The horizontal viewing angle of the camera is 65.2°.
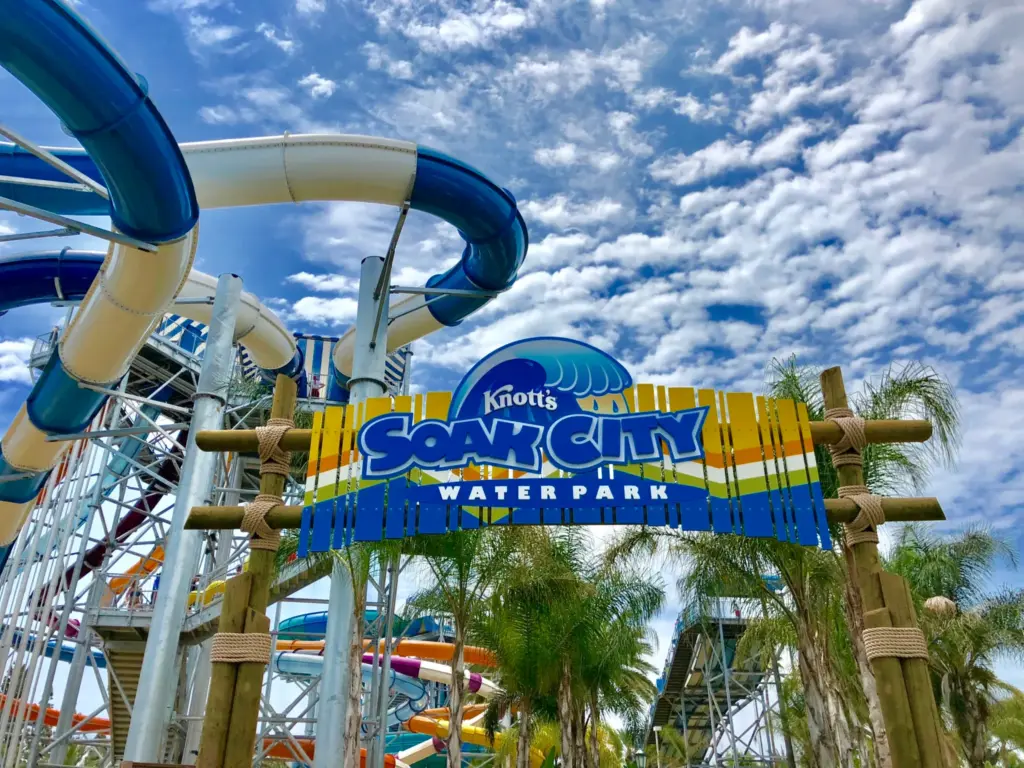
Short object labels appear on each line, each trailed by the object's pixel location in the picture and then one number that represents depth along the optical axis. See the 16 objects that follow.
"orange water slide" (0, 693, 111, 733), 24.27
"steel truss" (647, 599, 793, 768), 23.03
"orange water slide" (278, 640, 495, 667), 28.17
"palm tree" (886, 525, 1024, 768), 16.38
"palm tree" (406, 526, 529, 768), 11.42
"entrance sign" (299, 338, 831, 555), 6.01
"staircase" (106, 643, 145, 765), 16.81
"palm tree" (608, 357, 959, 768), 9.99
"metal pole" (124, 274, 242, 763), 11.45
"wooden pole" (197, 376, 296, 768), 5.25
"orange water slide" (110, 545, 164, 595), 19.41
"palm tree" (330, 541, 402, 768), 10.53
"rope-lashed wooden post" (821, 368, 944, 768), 5.04
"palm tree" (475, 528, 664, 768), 15.01
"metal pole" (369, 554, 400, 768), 12.52
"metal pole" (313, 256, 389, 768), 10.70
